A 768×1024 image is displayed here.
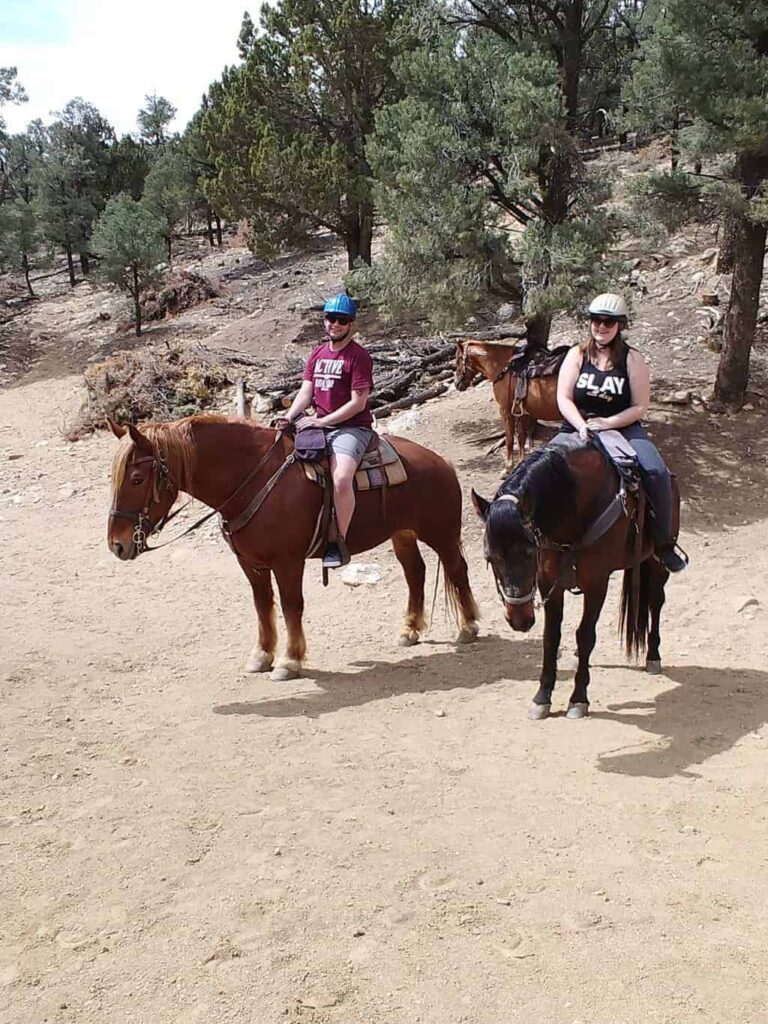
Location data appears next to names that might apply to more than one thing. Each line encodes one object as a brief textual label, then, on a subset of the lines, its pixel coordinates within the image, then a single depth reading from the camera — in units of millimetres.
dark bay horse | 4277
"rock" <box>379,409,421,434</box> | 12359
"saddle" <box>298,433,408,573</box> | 5875
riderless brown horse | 10125
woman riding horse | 4992
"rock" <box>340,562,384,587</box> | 8570
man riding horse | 5836
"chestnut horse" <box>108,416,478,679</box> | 5371
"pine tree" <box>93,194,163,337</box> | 22188
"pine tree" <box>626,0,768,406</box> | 9055
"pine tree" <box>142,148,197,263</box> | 32878
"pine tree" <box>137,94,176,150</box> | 50562
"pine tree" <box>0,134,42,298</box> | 28381
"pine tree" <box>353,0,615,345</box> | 10102
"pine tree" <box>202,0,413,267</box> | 19547
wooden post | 14091
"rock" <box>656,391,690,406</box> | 11461
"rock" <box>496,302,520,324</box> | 15000
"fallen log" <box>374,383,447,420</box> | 13172
